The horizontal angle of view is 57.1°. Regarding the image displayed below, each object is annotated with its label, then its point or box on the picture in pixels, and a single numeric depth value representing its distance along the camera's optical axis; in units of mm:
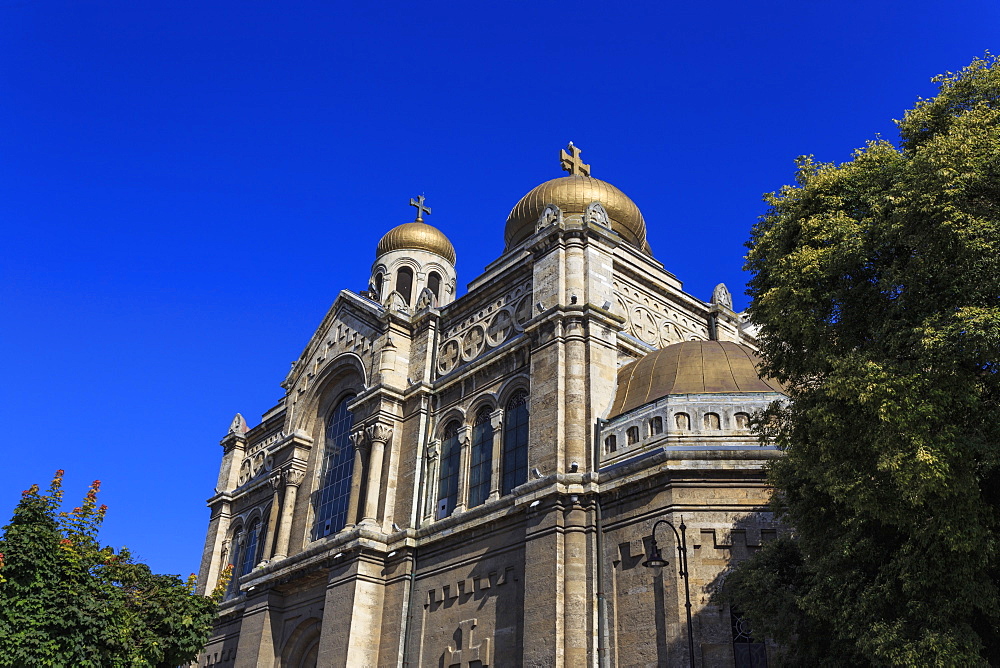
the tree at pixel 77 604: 16875
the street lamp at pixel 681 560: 17250
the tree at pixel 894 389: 11523
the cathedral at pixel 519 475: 20047
